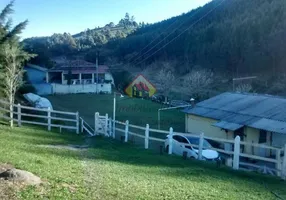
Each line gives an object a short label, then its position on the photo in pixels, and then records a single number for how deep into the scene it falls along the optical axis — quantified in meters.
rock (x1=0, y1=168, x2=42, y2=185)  6.78
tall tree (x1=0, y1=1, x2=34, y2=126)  15.09
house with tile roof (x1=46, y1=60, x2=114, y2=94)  50.09
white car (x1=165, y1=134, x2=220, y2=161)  15.91
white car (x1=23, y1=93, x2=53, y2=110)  27.82
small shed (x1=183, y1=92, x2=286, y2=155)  21.48
